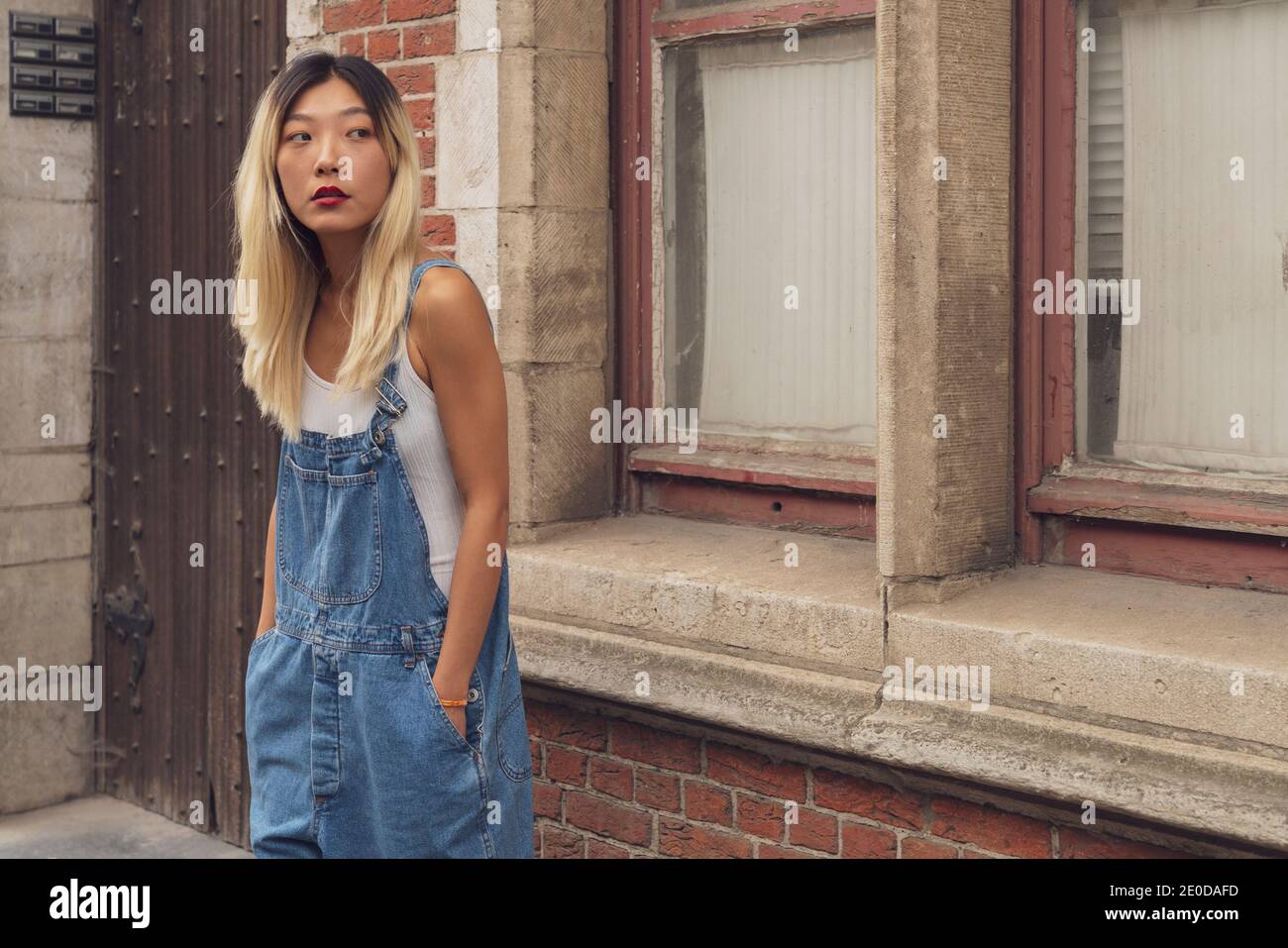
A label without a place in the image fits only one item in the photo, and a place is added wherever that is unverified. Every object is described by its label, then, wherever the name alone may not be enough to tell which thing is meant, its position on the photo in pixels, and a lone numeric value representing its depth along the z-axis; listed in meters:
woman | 2.80
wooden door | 5.44
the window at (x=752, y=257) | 4.08
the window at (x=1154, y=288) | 3.40
